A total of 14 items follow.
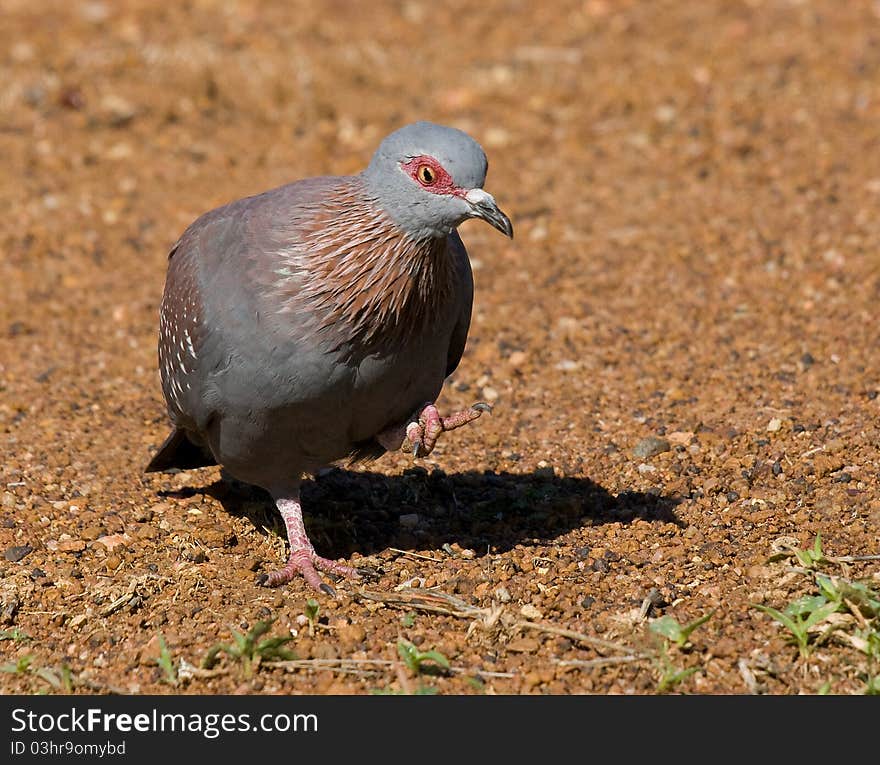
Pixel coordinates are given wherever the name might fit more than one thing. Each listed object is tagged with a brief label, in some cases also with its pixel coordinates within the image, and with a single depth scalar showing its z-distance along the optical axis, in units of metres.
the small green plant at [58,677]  9.53
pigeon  10.07
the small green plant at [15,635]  10.33
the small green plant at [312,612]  10.17
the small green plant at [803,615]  9.32
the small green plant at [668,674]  9.07
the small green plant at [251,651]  9.54
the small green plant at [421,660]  9.34
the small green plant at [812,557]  10.11
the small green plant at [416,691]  9.02
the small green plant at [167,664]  9.53
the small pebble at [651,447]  12.97
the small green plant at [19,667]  9.71
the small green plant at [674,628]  9.46
